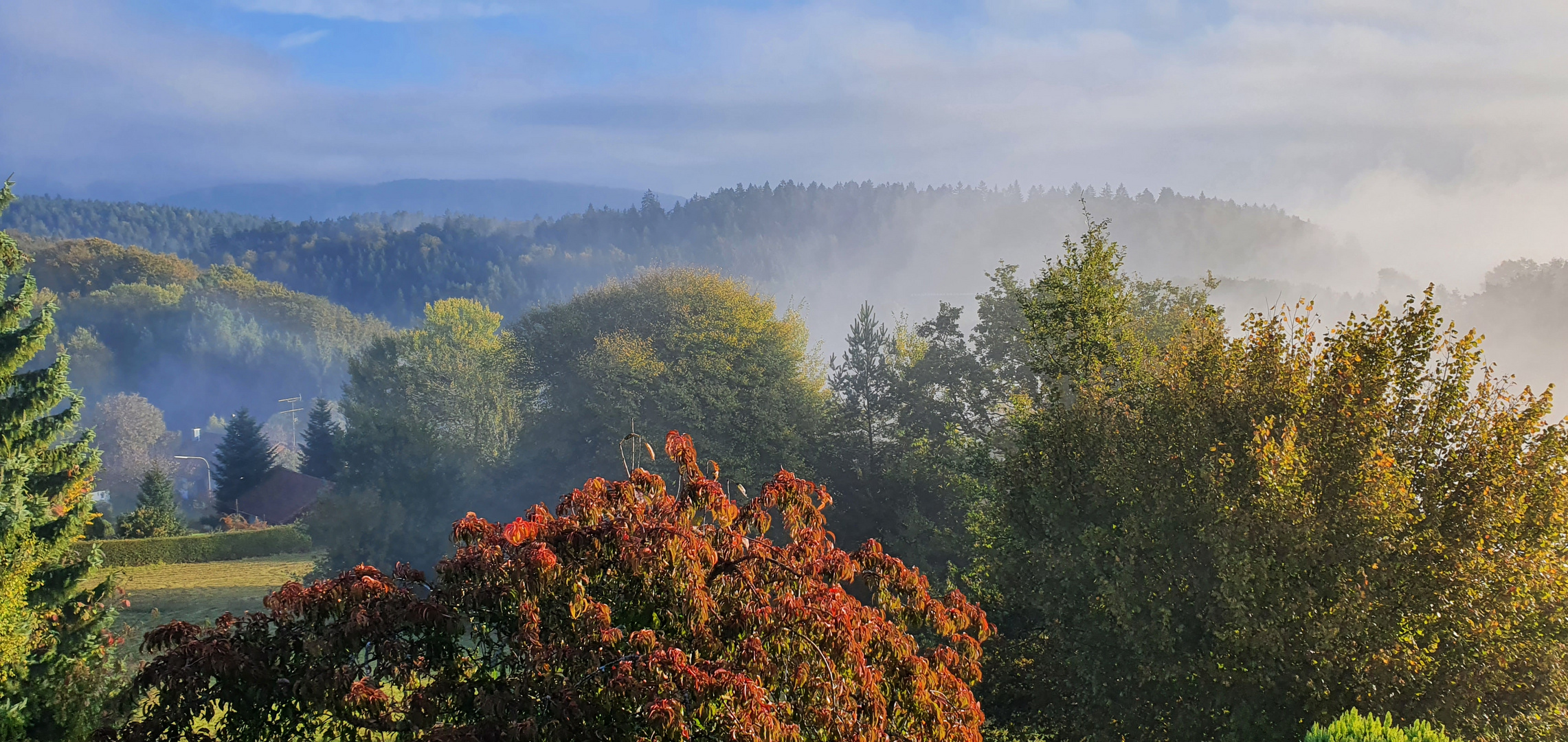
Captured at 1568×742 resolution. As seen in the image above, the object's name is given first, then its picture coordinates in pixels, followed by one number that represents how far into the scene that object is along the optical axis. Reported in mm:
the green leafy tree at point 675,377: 39719
